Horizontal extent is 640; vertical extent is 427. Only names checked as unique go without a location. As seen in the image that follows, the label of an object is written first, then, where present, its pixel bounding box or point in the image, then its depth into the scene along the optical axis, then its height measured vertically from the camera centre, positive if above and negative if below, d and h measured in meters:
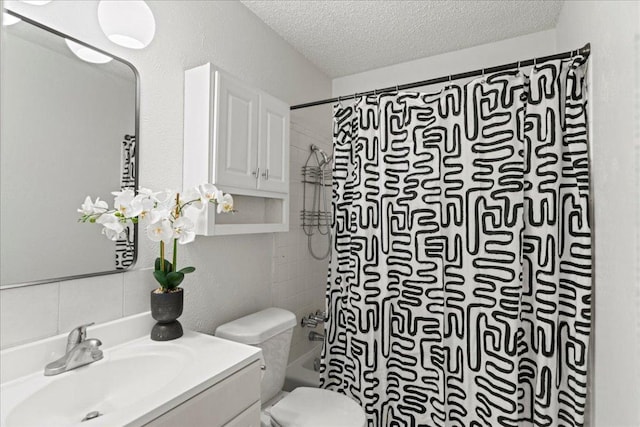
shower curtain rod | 1.43 +0.73
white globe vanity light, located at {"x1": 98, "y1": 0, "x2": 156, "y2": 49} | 1.31 +0.80
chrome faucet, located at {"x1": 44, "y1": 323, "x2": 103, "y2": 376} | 1.08 -0.41
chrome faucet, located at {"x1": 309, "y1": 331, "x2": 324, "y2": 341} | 2.47 -0.78
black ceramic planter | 1.33 -0.33
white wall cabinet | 1.53 +0.37
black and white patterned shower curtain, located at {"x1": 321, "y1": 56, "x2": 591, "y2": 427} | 1.48 -0.13
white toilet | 1.52 -0.82
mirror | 1.08 +0.26
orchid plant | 1.21 +0.04
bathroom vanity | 0.93 -0.47
